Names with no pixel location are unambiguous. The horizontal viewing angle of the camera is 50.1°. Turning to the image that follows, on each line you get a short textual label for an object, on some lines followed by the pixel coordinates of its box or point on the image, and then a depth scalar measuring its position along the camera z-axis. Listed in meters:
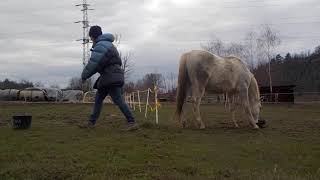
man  7.30
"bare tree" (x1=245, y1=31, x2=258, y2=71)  49.40
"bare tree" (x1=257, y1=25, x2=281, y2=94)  47.07
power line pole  43.26
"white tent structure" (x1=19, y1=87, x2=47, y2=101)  37.22
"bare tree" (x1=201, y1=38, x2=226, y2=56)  50.03
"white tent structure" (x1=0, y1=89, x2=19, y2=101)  39.08
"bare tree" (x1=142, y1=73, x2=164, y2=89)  65.06
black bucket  7.57
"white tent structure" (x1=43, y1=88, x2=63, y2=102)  37.47
